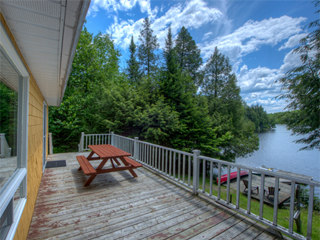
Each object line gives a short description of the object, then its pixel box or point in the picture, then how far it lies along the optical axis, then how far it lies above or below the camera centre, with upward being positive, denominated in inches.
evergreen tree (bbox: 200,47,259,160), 486.0 +46.1
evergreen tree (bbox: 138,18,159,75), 610.9 +258.1
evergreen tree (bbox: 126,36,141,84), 630.9 +184.0
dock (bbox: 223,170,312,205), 295.4 -156.8
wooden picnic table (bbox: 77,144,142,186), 136.6 -44.6
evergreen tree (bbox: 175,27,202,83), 626.5 +249.6
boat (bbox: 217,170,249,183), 412.2 -155.7
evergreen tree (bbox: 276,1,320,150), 290.0 +55.3
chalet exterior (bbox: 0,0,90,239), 40.1 +19.6
